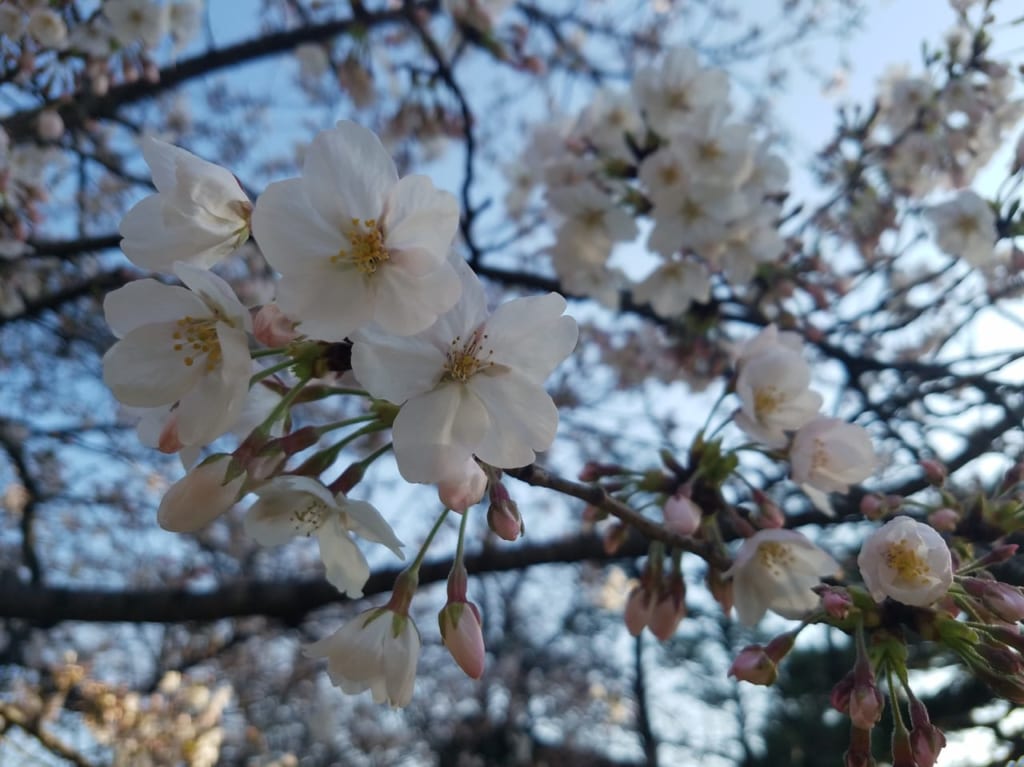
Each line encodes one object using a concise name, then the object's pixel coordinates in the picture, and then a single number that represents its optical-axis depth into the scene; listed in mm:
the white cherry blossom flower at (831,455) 181
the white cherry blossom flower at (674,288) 362
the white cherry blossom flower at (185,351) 124
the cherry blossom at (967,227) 343
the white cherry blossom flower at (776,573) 162
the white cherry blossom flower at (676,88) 354
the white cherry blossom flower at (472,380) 125
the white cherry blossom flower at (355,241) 122
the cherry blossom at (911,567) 132
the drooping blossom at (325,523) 138
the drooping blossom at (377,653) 142
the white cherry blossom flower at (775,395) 189
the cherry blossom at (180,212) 134
